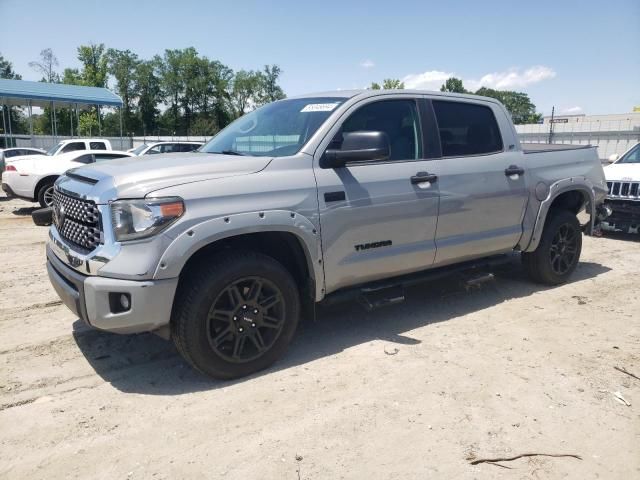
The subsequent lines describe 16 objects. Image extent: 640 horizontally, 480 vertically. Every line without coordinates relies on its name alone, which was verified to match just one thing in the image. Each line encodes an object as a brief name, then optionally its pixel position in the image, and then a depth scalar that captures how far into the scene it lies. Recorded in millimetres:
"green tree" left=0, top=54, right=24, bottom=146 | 59950
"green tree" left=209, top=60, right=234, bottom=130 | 80625
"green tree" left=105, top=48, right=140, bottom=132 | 74750
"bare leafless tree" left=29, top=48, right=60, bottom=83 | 63453
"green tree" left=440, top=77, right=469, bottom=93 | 96806
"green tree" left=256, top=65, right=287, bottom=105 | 85531
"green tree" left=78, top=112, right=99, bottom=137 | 51438
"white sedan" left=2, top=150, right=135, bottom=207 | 10891
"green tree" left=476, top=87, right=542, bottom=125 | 102044
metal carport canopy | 26281
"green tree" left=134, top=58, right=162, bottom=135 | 76250
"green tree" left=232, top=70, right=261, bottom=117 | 83750
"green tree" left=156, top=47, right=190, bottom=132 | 78562
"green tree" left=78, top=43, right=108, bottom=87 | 57844
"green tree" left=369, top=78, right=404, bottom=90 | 61500
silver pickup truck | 2971
